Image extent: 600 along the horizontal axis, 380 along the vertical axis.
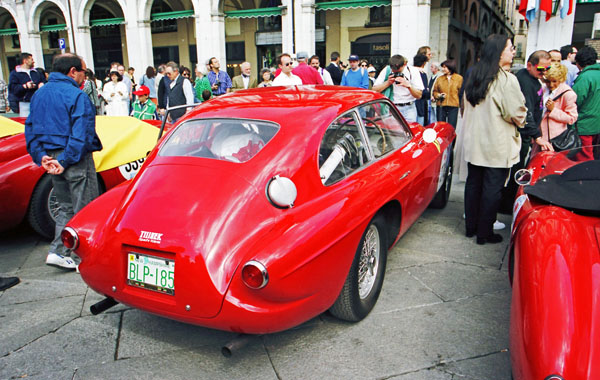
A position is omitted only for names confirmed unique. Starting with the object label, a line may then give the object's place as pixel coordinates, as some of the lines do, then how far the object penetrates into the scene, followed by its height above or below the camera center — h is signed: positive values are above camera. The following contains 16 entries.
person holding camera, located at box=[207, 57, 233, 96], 10.67 -0.04
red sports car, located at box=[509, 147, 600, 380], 1.79 -0.93
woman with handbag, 4.98 -0.38
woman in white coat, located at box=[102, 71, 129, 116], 10.12 -0.36
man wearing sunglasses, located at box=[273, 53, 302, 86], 7.90 +0.02
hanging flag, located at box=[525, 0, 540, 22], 10.23 +1.44
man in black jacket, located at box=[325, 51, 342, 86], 12.03 +0.09
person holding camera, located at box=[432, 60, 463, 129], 9.09 -0.28
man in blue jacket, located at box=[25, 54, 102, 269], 3.98 -0.43
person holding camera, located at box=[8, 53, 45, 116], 9.11 -0.02
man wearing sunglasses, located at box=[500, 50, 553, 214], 5.08 -0.20
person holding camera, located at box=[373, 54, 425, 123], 6.79 -0.17
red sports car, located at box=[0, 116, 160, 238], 4.64 -0.93
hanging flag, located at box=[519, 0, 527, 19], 10.35 +1.47
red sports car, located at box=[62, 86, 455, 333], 2.49 -0.85
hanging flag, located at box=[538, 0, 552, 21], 10.04 +1.45
